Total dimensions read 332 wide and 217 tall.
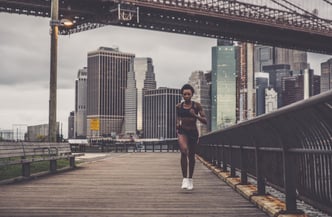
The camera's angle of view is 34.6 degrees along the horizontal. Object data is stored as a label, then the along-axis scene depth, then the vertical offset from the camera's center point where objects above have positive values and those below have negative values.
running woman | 7.87 +0.06
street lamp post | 15.20 +1.20
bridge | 53.50 +11.94
